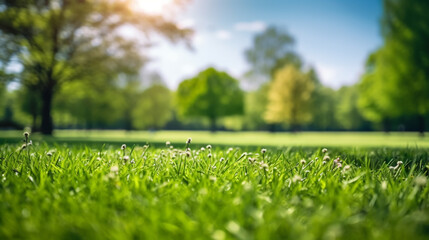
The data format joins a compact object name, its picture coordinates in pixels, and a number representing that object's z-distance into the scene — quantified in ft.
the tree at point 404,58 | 67.31
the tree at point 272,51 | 120.67
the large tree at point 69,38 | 46.50
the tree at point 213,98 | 134.21
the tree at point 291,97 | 103.04
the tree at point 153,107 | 143.43
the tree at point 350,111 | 185.06
